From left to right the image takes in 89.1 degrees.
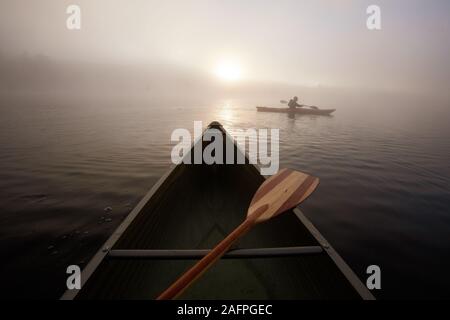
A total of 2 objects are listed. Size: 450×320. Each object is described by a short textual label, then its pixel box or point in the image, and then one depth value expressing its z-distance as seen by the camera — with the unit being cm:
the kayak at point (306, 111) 2774
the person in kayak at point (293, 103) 2767
